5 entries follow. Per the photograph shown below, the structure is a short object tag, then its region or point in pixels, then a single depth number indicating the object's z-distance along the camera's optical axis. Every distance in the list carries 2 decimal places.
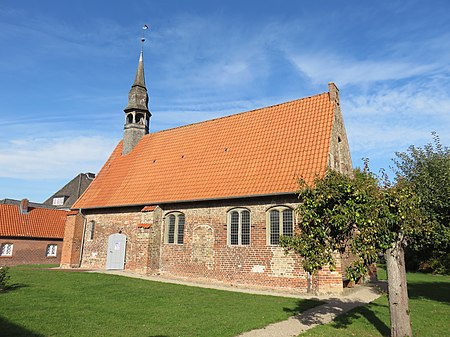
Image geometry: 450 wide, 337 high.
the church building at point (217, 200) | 15.39
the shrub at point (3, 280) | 12.24
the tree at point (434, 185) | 11.81
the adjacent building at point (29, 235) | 29.31
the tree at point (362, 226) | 7.34
